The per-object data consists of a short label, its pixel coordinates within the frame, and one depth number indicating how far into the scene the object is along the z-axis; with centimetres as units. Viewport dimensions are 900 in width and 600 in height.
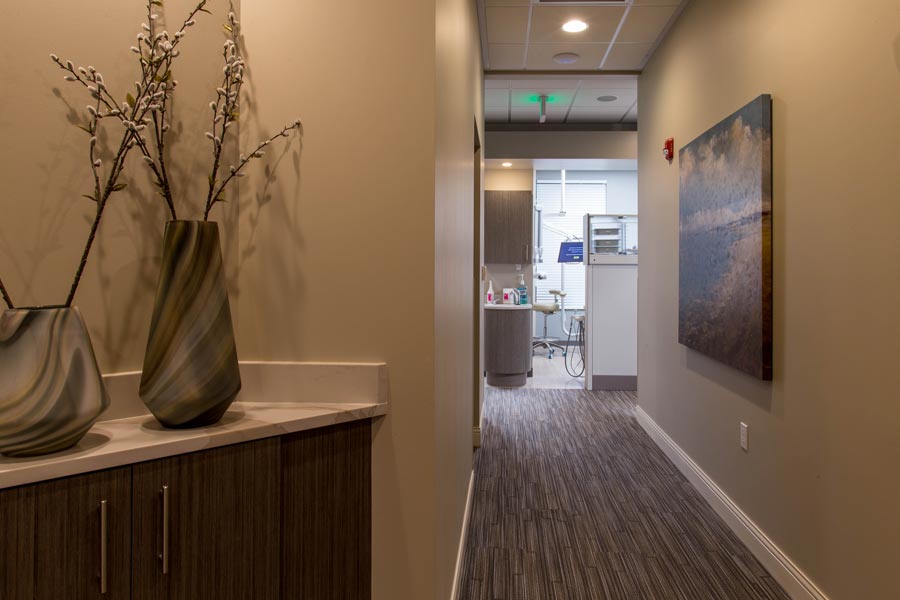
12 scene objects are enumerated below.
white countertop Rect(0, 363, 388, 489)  96
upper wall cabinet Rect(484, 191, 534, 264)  695
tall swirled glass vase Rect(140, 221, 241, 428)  115
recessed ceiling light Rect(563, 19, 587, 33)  338
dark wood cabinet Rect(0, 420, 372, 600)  92
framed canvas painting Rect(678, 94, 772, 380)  213
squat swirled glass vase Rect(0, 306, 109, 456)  95
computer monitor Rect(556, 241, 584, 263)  777
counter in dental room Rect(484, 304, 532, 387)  542
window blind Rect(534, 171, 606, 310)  816
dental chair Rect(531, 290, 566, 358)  731
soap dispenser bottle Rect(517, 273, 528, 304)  622
